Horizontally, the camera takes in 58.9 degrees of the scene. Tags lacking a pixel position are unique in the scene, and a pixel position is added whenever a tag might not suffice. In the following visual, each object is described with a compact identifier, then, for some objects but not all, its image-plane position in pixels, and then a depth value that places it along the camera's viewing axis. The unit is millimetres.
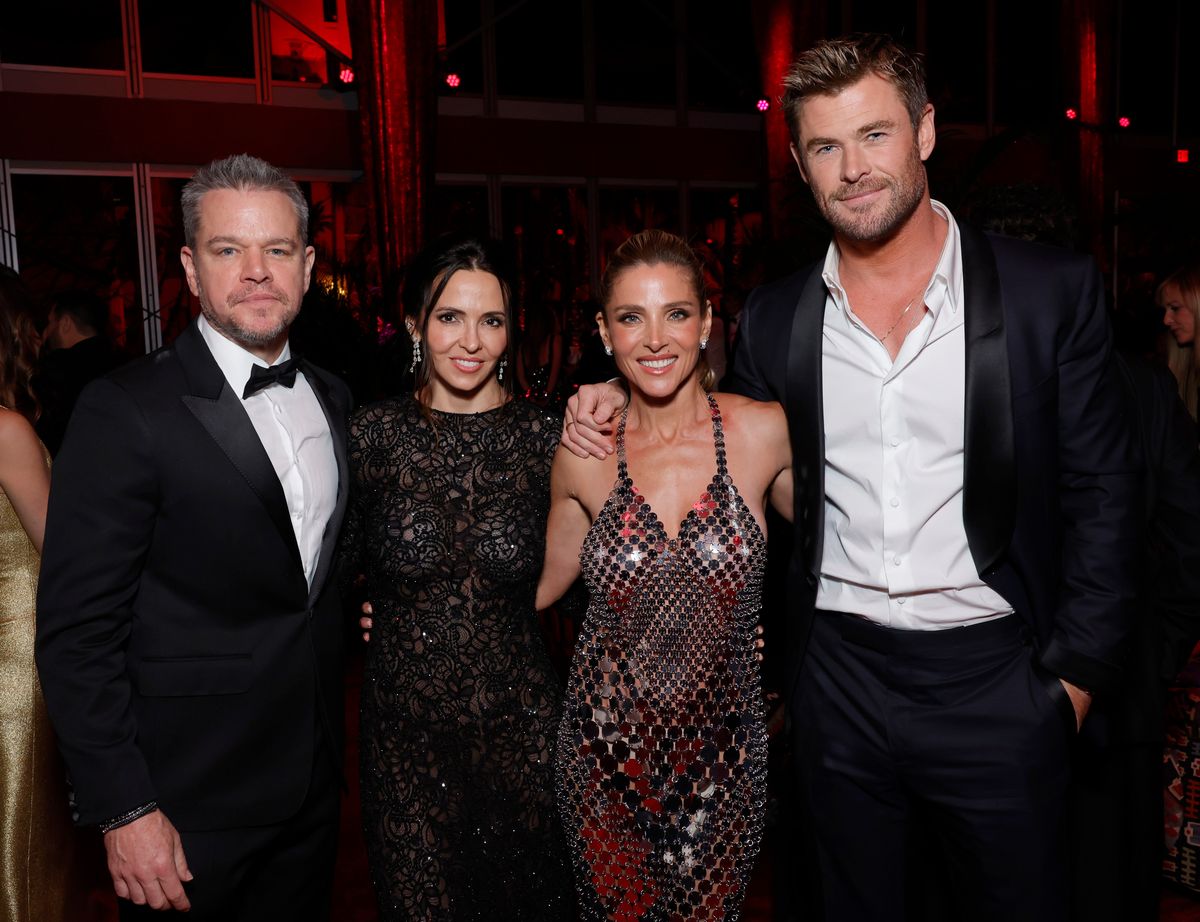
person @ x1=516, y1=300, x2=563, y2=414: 4488
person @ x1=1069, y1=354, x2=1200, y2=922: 2336
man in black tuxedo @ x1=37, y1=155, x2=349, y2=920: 1763
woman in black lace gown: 2275
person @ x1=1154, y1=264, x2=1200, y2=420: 3525
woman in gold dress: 2473
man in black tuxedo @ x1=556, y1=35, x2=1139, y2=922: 1918
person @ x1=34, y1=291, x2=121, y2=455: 4359
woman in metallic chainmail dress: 2266
